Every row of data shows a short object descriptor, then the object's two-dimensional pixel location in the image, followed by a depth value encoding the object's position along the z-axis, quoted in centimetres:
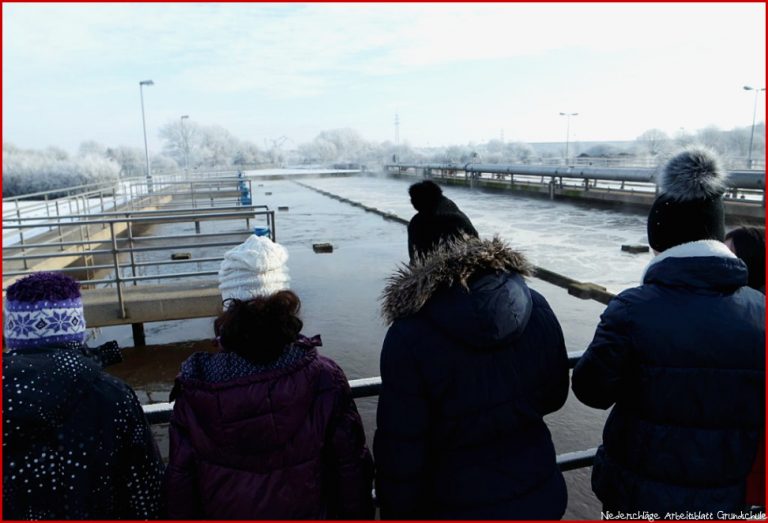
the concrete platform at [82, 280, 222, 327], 694
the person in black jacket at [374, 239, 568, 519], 147
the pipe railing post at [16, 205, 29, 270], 901
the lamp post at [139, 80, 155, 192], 3422
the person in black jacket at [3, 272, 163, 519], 138
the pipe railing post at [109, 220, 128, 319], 674
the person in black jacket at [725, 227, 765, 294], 223
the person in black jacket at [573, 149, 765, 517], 157
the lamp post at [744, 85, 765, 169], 2311
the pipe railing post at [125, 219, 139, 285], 703
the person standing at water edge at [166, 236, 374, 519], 146
